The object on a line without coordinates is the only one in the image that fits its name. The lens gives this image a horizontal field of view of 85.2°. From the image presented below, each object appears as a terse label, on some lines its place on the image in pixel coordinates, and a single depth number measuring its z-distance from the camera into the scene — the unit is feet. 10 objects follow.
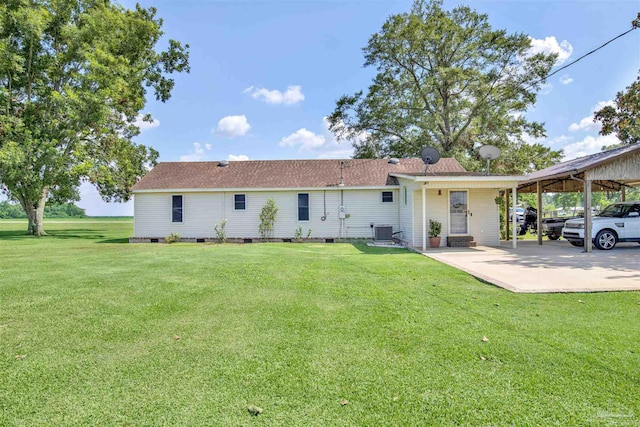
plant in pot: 41.29
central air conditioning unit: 50.06
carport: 35.81
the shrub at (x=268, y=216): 51.98
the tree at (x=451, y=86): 80.74
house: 51.85
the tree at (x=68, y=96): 59.67
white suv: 37.78
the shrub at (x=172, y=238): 52.37
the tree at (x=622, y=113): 42.87
